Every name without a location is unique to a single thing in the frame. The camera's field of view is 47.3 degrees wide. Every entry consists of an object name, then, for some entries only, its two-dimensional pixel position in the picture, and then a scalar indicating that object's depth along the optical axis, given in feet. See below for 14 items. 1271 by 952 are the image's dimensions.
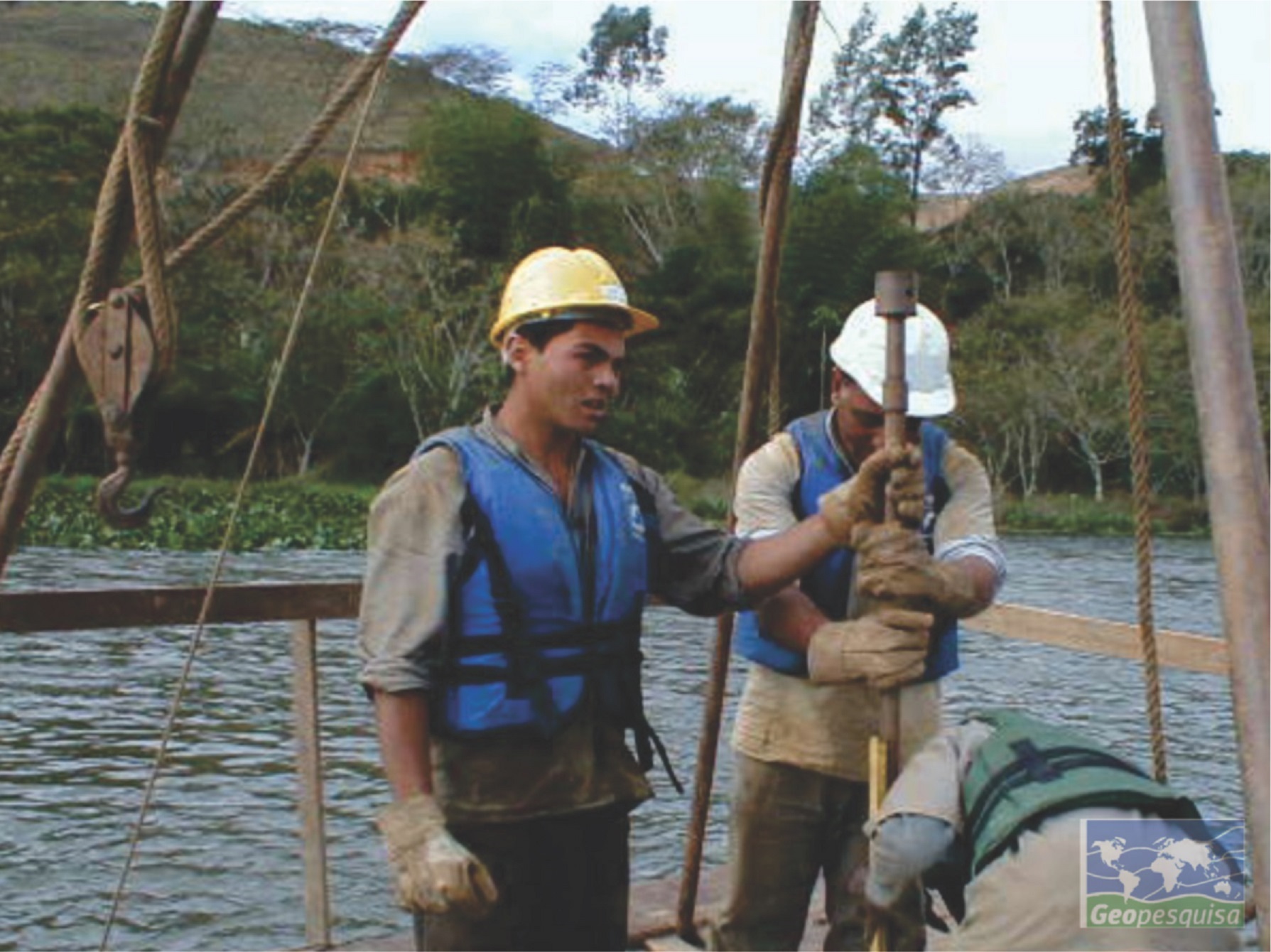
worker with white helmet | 8.87
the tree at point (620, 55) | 207.62
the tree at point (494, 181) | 137.49
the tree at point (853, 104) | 177.47
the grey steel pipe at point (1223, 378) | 5.02
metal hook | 6.14
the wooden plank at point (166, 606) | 9.82
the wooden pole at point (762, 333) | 8.95
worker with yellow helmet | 6.91
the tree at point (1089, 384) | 118.83
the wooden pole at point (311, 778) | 10.89
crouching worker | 5.84
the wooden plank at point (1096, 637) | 11.79
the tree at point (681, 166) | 152.66
